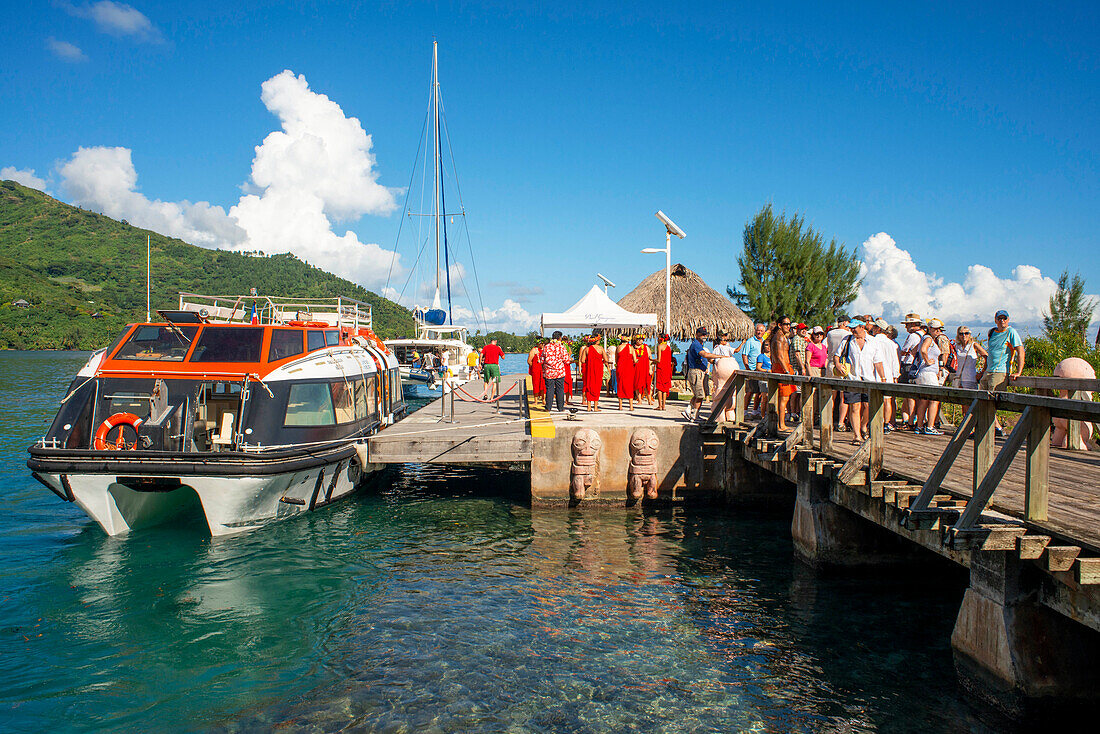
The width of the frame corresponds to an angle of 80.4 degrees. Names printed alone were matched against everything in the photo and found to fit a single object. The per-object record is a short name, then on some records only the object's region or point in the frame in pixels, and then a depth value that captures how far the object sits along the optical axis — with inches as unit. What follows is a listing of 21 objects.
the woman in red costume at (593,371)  600.4
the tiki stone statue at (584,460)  485.4
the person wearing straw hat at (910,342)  460.8
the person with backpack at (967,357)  411.2
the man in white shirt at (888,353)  425.1
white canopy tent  791.7
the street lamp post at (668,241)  790.5
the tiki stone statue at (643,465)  490.6
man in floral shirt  598.9
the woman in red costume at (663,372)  618.5
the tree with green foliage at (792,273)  1460.4
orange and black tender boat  392.5
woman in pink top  486.3
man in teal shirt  373.7
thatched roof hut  1015.0
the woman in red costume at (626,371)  642.2
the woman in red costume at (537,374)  685.9
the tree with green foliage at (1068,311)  1077.1
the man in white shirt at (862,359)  413.7
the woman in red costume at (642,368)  669.3
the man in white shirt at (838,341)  451.5
